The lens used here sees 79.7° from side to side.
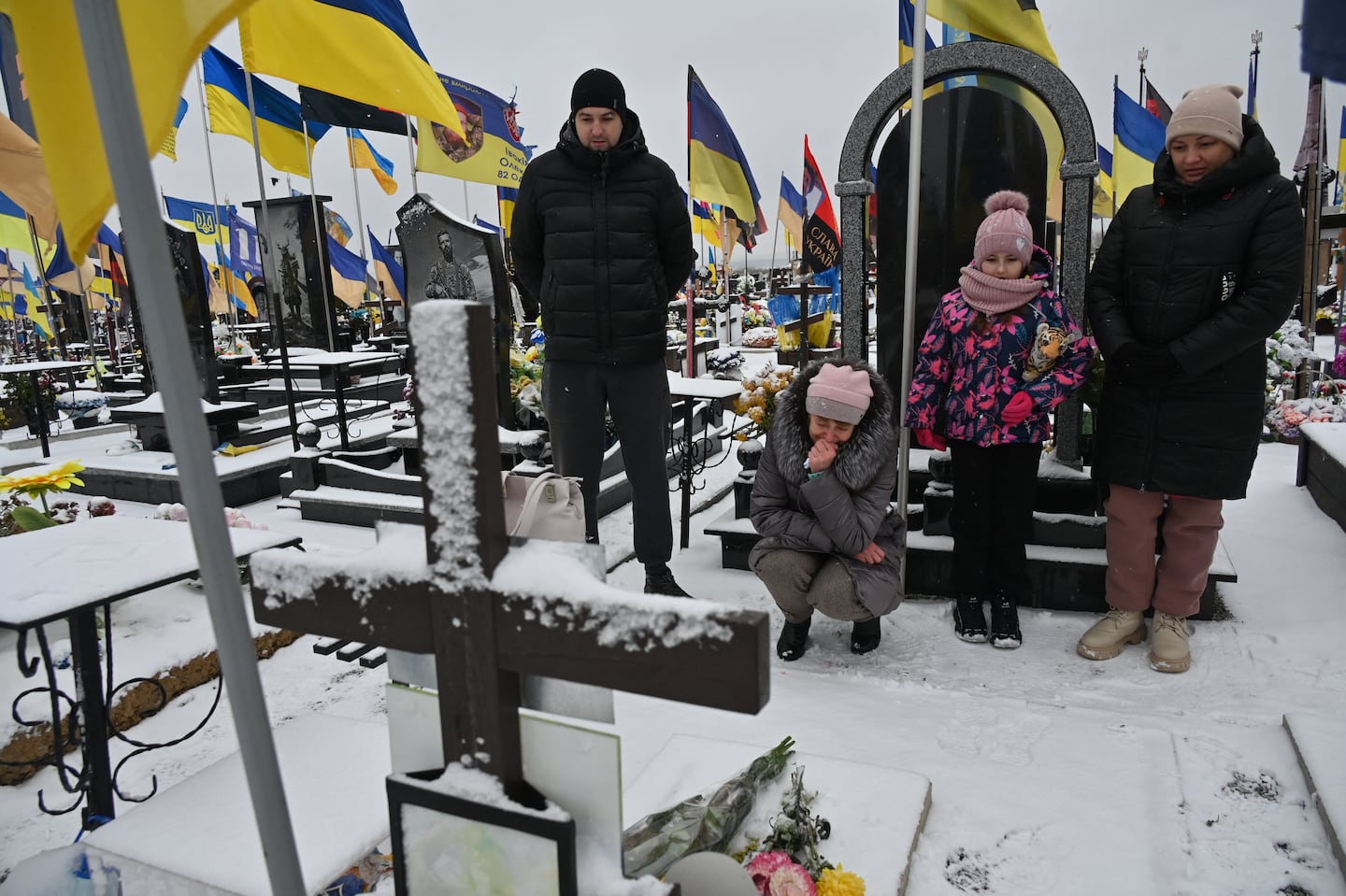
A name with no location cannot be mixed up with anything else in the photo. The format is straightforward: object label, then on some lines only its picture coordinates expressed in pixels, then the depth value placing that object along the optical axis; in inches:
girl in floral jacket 118.0
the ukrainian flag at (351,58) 86.4
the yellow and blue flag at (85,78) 35.2
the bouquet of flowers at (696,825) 62.1
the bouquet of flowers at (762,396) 161.6
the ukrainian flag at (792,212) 657.0
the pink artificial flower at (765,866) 62.1
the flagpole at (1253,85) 363.6
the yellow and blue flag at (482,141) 266.7
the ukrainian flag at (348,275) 552.4
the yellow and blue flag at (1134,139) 319.3
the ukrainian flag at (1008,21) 146.2
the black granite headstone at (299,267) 266.2
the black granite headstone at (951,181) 145.7
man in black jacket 128.6
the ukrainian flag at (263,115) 289.4
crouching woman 110.0
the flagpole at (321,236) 247.1
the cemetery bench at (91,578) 65.9
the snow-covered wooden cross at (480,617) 35.1
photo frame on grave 38.7
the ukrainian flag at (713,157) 259.9
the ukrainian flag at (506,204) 545.6
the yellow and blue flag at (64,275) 385.5
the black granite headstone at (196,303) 235.3
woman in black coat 101.2
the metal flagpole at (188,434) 29.8
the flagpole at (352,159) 366.6
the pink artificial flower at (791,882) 60.4
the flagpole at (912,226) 125.6
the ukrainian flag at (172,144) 336.4
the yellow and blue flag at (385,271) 546.0
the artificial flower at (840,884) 63.1
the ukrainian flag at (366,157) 389.6
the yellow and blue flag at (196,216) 600.2
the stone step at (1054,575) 127.5
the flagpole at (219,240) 297.2
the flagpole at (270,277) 226.6
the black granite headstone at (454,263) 209.0
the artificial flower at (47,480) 117.3
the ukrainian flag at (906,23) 258.2
